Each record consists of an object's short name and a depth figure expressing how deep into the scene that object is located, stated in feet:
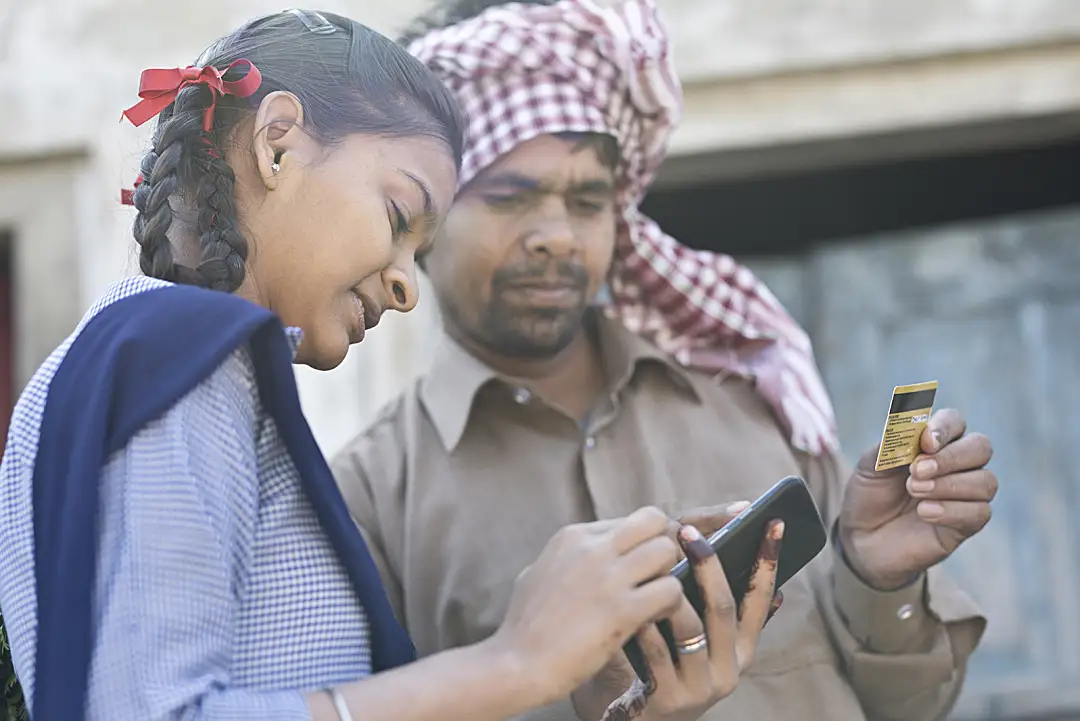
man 6.33
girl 4.63
